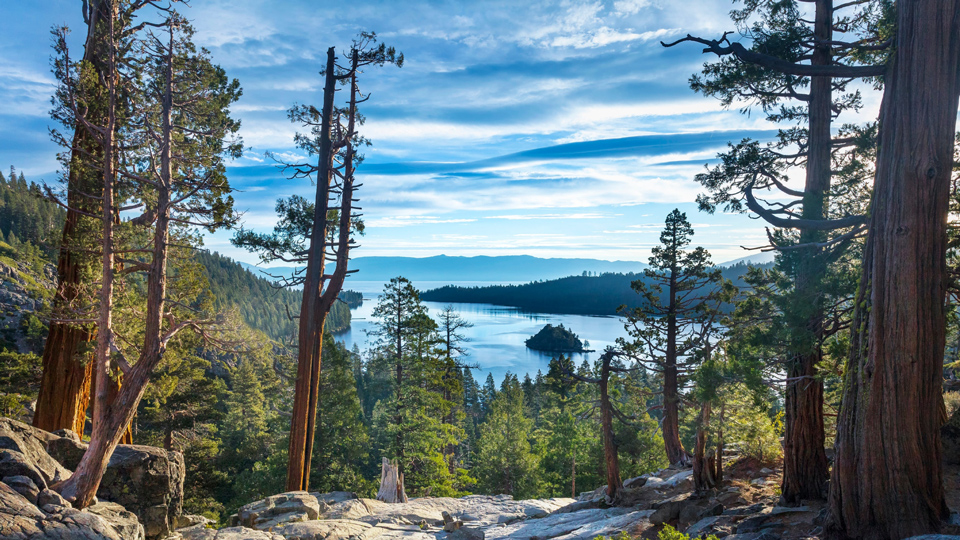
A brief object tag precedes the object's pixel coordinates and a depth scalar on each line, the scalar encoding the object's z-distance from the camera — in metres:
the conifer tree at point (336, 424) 19.92
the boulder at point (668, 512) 7.96
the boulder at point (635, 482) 12.20
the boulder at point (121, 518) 5.64
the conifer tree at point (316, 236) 11.05
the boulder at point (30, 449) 5.64
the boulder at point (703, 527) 6.65
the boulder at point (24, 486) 5.12
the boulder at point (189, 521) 7.42
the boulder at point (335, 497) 11.70
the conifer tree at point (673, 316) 14.21
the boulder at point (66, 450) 7.15
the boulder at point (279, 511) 8.52
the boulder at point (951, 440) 7.62
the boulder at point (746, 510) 6.99
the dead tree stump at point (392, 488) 13.23
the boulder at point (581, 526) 8.08
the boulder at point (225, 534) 6.67
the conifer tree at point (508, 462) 25.52
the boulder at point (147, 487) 6.82
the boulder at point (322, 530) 7.43
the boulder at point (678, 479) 11.24
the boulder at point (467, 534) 8.63
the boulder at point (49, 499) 5.18
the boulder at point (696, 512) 7.27
